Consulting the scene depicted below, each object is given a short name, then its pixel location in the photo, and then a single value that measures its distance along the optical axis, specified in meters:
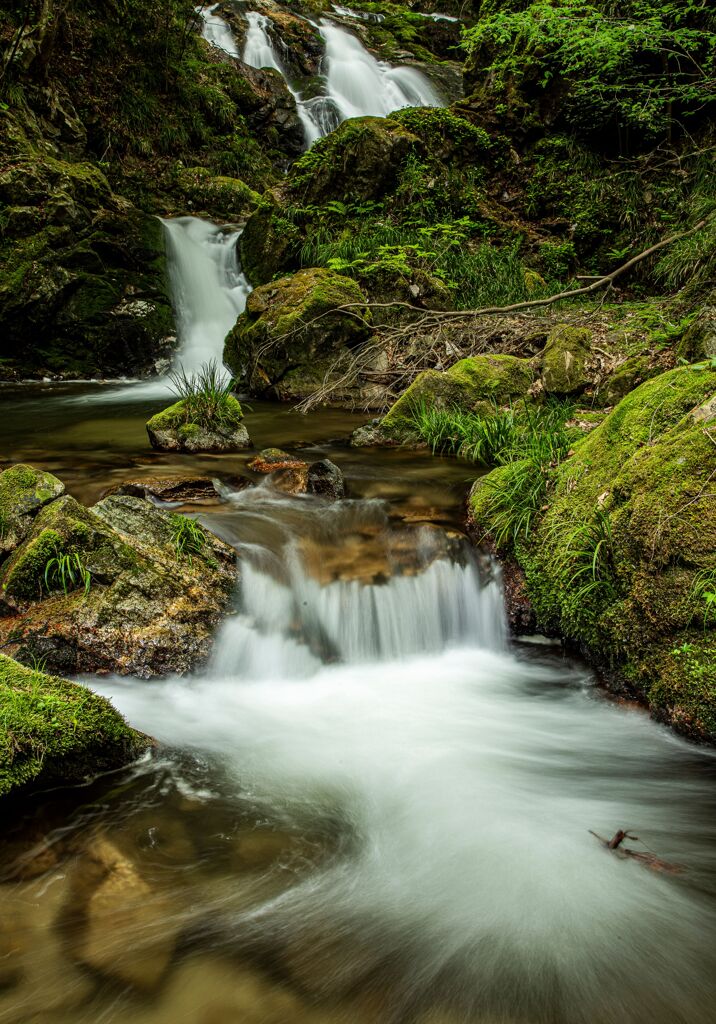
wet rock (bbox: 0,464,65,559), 4.02
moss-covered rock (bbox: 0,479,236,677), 3.64
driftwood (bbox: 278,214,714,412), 7.48
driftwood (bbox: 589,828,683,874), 2.41
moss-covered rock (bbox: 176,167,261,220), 15.50
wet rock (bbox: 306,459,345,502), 5.53
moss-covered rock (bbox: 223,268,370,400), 9.51
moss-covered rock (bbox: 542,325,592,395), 7.27
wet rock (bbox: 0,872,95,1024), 1.79
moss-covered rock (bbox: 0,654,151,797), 2.47
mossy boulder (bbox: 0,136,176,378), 11.11
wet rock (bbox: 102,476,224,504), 5.14
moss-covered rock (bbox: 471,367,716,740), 3.09
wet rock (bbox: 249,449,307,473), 6.06
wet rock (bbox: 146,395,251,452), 6.78
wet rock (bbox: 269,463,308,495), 5.66
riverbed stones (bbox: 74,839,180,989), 1.92
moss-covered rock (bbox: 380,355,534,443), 7.33
